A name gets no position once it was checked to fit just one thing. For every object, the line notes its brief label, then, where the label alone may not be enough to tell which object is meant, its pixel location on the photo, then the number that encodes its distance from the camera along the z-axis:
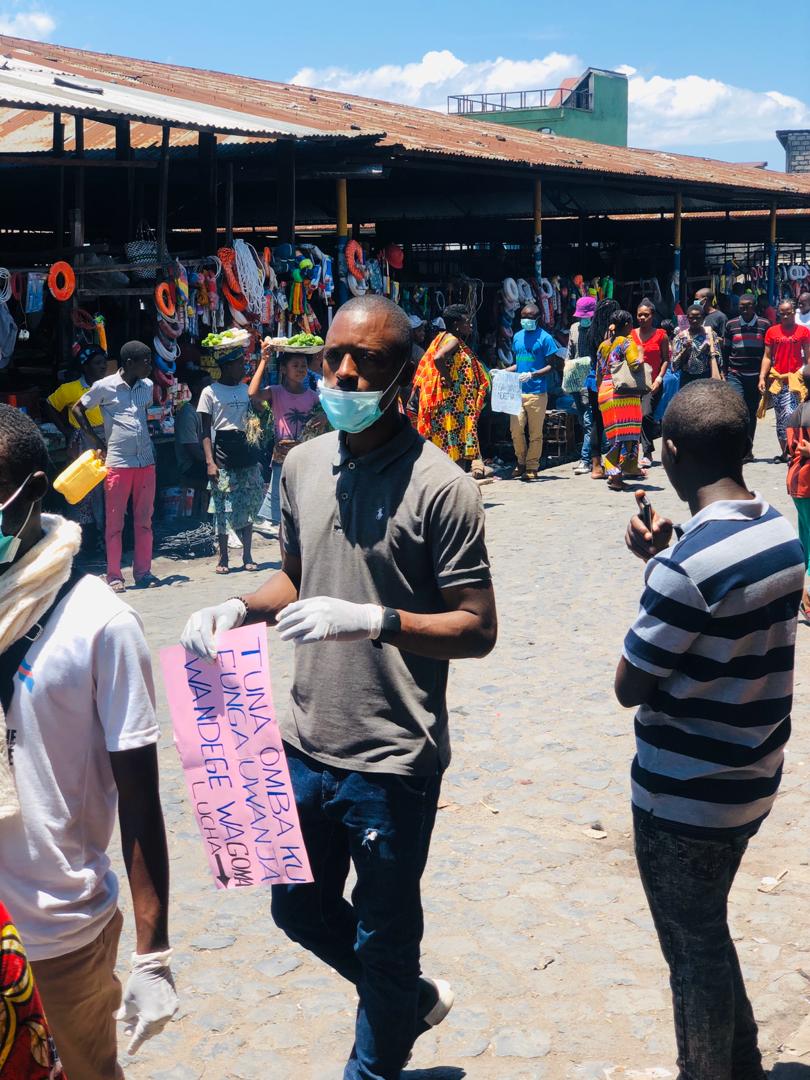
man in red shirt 13.20
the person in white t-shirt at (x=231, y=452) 9.97
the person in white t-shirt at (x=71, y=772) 2.34
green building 45.56
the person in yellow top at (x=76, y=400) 10.12
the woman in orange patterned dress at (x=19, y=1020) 1.62
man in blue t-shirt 14.13
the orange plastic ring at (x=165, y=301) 11.02
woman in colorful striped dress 13.23
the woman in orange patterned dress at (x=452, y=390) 12.20
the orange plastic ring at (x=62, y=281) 10.32
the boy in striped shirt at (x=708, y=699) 2.84
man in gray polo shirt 2.99
